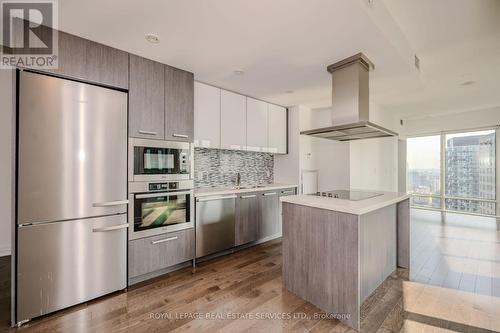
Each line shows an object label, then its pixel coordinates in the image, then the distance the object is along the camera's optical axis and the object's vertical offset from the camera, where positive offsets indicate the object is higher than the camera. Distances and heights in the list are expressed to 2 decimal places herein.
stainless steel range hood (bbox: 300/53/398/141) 2.47 +0.78
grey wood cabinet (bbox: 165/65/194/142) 2.64 +0.73
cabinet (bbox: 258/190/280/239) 3.64 -0.73
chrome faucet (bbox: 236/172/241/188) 3.83 -0.20
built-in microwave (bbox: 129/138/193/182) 2.38 +0.08
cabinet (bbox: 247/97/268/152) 3.86 +0.72
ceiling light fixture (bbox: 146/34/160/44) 2.08 +1.17
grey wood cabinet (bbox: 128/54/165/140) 2.38 +0.73
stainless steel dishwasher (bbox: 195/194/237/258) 2.91 -0.73
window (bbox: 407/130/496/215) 5.48 -0.09
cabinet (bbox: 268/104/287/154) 4.20 +0.70
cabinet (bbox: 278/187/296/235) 3.97 -0.43
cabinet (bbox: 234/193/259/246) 3.32 -0.75
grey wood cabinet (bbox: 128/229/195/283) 2.37 -0.92
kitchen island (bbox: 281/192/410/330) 1.78 -0.72
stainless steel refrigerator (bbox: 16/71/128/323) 1.82 -0.22
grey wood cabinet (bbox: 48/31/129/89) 1.99 +0.96
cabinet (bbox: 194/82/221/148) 3.17 +0.73
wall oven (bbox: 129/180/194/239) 2.38 -0.44
